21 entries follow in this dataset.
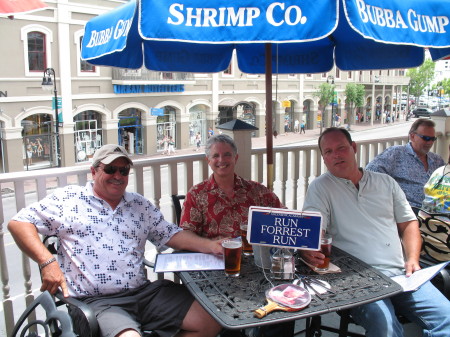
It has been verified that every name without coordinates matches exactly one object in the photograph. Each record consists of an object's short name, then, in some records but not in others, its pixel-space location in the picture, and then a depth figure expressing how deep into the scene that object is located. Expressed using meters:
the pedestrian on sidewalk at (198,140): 24.48
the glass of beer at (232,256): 1.81
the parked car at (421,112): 46.78
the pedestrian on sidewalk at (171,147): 22.98
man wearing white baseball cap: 1.92
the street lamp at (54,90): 15.41
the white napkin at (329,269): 1.84
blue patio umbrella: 1.69
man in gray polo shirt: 2.02
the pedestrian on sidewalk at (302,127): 31.15
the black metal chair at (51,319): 1.57
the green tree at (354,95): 36.67
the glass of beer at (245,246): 2.08
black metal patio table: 1.50
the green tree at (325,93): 31.98
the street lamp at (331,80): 29.87
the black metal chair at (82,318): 1.70
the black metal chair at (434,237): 2.37
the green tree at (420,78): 53.28
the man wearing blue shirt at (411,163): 3.23
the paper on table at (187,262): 1.91
